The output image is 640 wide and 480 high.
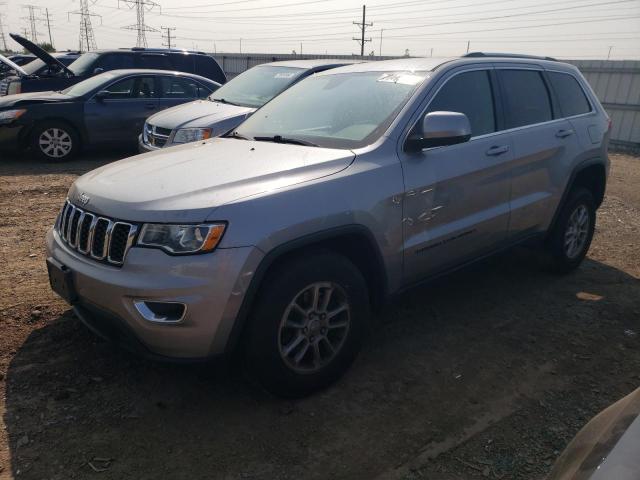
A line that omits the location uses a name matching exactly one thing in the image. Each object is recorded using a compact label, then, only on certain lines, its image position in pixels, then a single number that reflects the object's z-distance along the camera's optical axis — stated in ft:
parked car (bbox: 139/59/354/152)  23.17
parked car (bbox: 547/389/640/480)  4.54
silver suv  8.32
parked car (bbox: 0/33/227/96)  36.01
